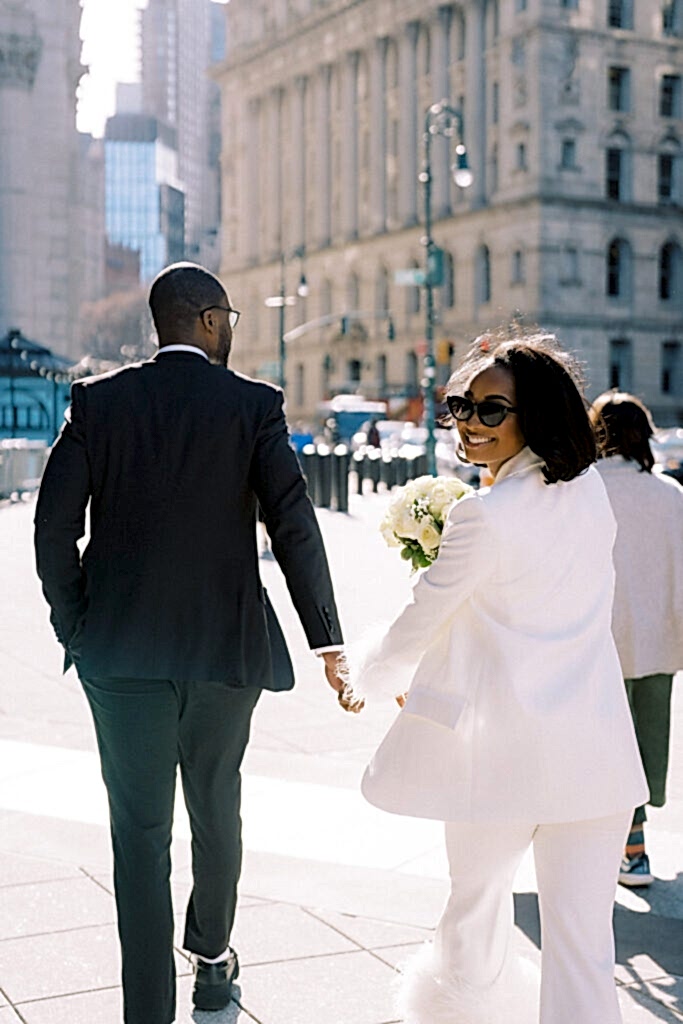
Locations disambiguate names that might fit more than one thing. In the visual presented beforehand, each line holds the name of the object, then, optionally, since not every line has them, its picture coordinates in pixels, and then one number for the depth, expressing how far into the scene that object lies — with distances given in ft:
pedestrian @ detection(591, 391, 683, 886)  18.61
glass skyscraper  572.92
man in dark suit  12.96
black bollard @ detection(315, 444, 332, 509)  97.91
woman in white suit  11.23
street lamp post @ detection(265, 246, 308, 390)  179.32
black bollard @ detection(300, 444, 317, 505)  100.48
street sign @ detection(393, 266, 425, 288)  111.86
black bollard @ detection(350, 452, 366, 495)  116.56
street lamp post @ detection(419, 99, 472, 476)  109.19
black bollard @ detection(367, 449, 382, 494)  118.73
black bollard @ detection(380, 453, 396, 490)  118.62
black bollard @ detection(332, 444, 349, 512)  95.40
